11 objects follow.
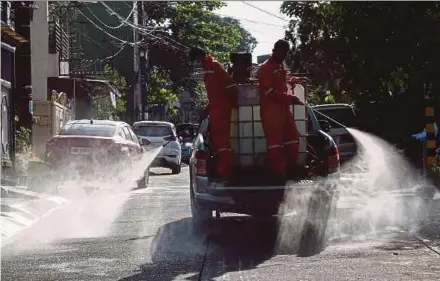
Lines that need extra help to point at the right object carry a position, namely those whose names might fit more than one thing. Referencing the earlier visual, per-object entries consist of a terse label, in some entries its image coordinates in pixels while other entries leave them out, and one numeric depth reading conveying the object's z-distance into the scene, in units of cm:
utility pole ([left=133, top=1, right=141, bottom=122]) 5022
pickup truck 1097
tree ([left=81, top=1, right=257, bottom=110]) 5712
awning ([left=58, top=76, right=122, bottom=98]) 4153
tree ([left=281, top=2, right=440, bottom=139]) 1456
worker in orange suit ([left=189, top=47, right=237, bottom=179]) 1124
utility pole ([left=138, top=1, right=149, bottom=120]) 5434
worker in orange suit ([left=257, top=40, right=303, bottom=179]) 1098
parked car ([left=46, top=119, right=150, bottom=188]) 1864
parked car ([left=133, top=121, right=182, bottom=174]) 3014
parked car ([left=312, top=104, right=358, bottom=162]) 2091
